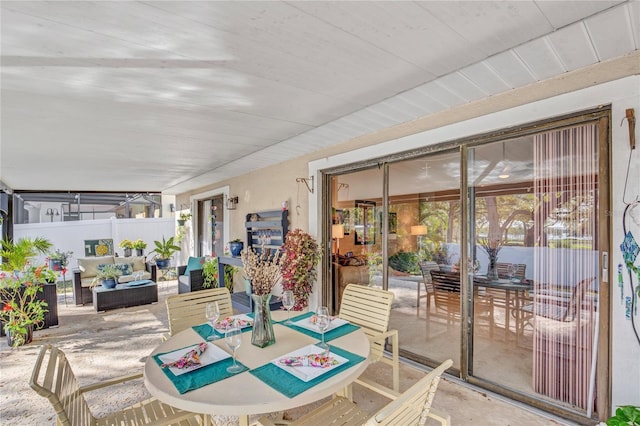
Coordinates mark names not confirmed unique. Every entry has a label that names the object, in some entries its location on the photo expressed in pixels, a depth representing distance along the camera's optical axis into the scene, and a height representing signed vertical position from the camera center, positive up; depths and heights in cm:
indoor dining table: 291 -78
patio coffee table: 555 -149
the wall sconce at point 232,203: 669 +20
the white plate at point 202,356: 161 -79
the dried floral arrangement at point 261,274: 201 -40
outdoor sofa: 610 -126
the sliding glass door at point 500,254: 225 -42
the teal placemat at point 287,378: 143 -80
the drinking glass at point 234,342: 161 -68
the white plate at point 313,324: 221 -82
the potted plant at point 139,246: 913 -95
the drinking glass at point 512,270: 294 -56
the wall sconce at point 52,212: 1291 +5
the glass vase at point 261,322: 194 -68
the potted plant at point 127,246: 924 -97
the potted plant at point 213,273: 646 -126
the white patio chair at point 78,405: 129 -93
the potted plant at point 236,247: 609 -67
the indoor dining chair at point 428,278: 378 -83
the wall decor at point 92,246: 921 -96
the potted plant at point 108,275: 575 -118
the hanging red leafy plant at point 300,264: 412 -69
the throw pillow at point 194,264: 657 -109
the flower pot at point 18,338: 400 -158
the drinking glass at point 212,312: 195 -62
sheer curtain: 223 -40
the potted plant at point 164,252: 905 -115
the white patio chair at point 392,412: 109 -86
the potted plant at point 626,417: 155 -103
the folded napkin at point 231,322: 217 -79
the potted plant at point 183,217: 953 -14
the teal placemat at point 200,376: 146 -80
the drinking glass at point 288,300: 234 -65
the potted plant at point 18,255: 428 -58
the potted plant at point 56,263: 749 -117
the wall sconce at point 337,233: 444 -30
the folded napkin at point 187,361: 164 -78
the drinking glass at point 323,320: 194 -70
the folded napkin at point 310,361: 164 -79
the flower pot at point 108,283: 573 -126
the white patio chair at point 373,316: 237 -88
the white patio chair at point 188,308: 253 -79
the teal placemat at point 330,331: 208 -82
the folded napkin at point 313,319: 231 -80
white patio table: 132 -80
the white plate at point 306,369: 154 -80
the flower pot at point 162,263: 899 -144
